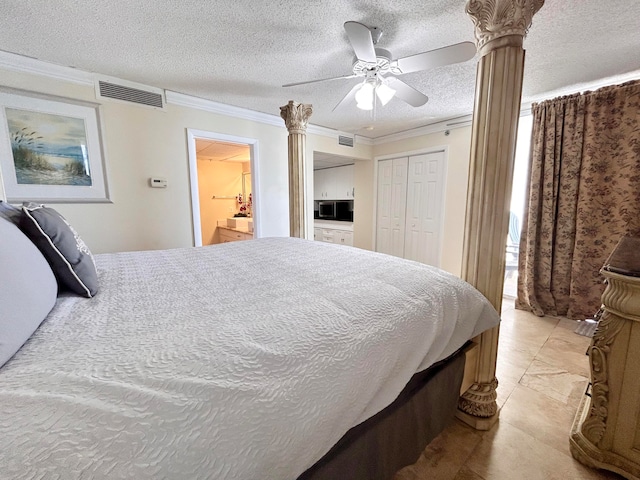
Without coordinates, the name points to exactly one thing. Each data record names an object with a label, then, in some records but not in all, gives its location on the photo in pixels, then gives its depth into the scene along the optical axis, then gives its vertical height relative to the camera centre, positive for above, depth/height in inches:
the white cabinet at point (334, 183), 217.2 +19.8
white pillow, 23.2 -8.6
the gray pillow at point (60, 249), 37.2 -6.2
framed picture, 82.3 +19.1
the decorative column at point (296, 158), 108.3 +20.3
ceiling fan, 58.5 +36.5
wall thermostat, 106.7 +10.1
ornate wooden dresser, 42.0 -28.4
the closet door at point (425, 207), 155.5 -0.9
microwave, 222.4 -3.6
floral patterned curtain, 91.7 +3.4
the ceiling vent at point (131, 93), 94.5 +42.7
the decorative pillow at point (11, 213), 38.1 -0.9
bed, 17.6 -14.6
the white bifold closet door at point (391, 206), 174.4 -0.2
